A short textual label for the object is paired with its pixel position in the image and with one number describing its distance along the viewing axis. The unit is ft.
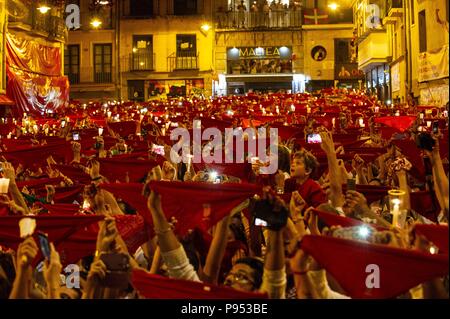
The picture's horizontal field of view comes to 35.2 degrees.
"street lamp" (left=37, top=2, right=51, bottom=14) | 102.29
